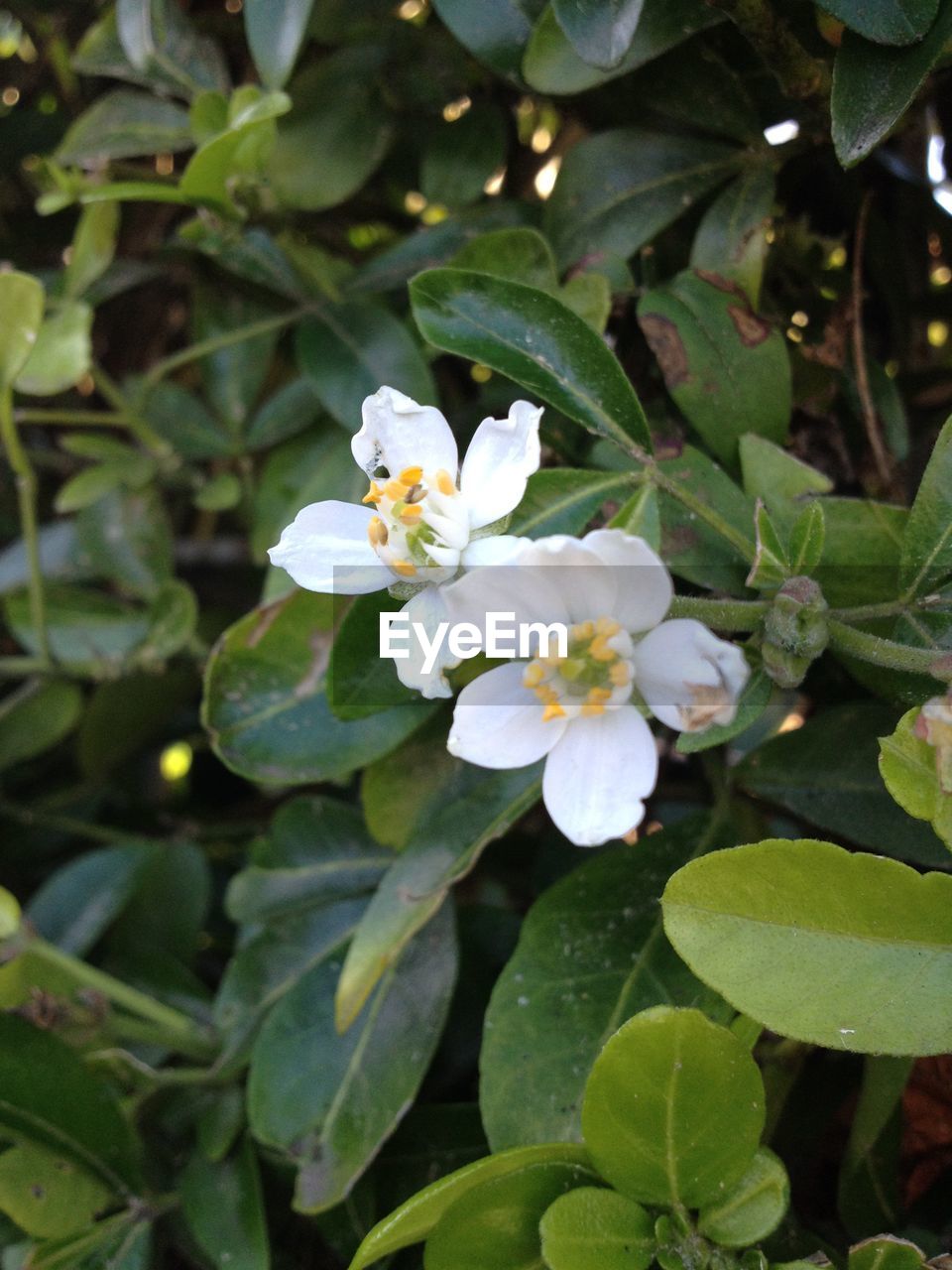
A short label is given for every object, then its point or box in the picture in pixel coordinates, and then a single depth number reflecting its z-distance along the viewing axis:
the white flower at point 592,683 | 0.10
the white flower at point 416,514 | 0.11
